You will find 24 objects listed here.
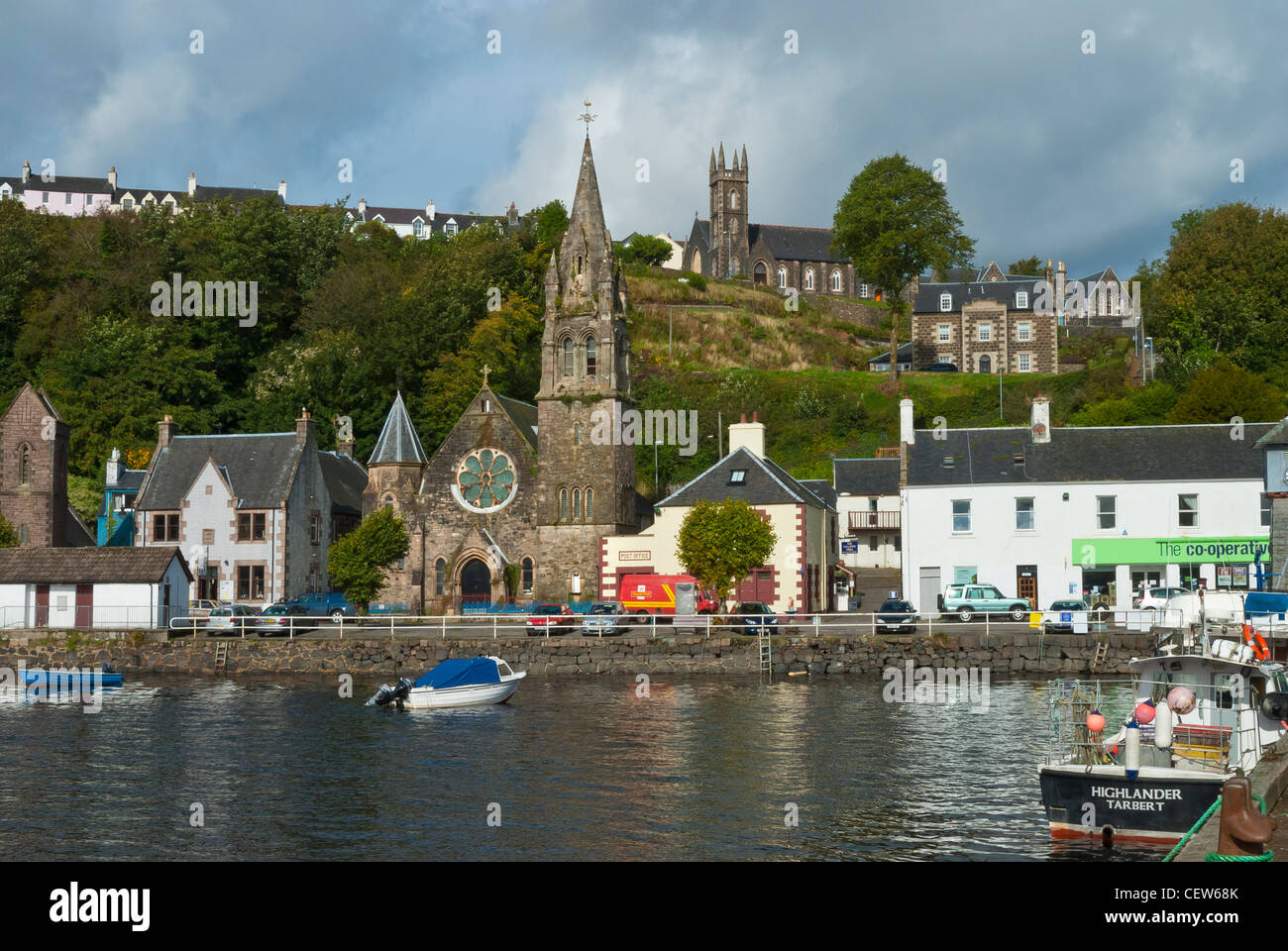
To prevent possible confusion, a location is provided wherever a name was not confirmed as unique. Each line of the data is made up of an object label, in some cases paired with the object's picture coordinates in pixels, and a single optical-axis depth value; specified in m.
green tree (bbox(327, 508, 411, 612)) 64.56
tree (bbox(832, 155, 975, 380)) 91.44
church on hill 132.25
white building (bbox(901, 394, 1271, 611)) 58.94
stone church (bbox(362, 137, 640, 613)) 67.44
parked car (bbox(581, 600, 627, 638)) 54.41
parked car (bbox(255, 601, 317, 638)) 56.25
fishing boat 21.80
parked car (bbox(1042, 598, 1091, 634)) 51.25
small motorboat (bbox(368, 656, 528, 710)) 42.50
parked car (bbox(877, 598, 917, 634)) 52.09
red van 60.91
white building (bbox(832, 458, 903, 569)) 79.12
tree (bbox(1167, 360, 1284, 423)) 69.94
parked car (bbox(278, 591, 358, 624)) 65.12
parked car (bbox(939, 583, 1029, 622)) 55.64
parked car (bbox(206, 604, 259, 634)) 56.47
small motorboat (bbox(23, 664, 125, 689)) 48.56
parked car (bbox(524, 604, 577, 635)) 55.00
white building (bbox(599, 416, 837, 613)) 62.31
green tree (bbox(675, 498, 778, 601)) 56.50
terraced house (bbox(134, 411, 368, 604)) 69.12
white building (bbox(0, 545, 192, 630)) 56.66
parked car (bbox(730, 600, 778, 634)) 52.88
